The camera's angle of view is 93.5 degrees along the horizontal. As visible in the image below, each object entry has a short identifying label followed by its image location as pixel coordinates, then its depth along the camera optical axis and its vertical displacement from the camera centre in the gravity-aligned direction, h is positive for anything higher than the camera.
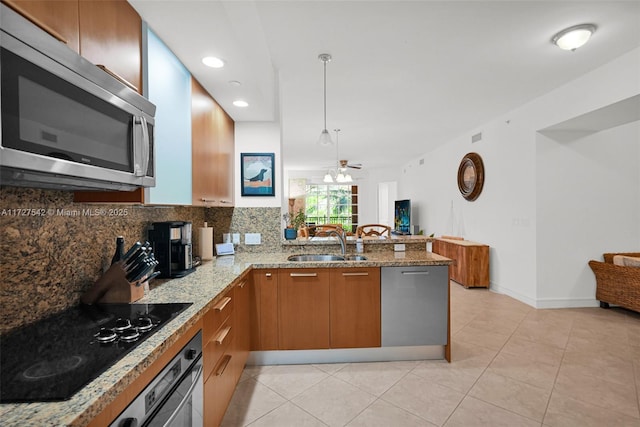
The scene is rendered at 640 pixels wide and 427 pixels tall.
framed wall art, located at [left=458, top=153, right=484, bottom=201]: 5.05 +0.64
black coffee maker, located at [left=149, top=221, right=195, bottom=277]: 1.92 -0.21
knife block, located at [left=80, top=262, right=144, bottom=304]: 1.41 -0.35
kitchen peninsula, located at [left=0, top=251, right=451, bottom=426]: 0.65 -0.41
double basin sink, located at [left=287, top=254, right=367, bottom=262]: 2.73 -0.41
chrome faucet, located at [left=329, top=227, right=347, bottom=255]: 2.74 -0.22
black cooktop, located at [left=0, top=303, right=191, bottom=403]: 0.74 -0.42
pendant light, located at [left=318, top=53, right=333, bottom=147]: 2.72 +1.42
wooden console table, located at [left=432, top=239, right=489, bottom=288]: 4.76 -0.83
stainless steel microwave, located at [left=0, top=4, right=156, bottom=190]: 0.73 +0.30
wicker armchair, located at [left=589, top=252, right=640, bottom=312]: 3.41 -0.85
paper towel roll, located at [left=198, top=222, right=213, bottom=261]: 2.58 -0.24
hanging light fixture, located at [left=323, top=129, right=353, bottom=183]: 7.03 +0.85
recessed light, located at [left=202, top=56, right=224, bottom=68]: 1.82 +0.94
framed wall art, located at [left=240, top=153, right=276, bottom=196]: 3.01 +0.33
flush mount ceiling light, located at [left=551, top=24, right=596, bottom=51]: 2.37 +1.40
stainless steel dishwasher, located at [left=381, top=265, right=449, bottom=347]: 2.39 -0.74
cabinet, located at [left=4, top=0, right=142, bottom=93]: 0.90 +0.66
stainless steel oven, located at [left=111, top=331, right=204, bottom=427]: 0.86 -0.60
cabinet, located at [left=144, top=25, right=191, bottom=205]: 1.52 +0.53
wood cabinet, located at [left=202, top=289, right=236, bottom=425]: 1.42 -0.75
